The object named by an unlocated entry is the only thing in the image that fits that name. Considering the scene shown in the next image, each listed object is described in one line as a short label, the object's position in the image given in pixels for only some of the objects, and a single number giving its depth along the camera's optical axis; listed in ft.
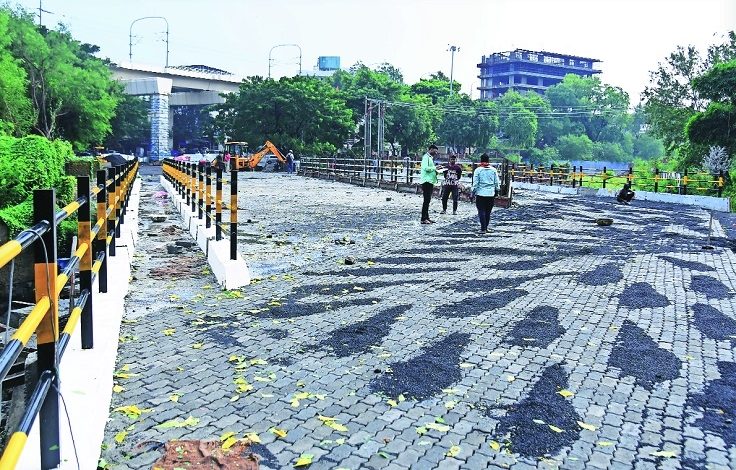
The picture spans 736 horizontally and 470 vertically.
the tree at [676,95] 142.00
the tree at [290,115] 193.88
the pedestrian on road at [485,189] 43.98
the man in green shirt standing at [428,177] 50.49
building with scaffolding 490.90
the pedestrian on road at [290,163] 171.73
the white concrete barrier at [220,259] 25.45
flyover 213.66
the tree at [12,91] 124.36
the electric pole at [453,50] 308.52
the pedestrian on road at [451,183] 57.31
